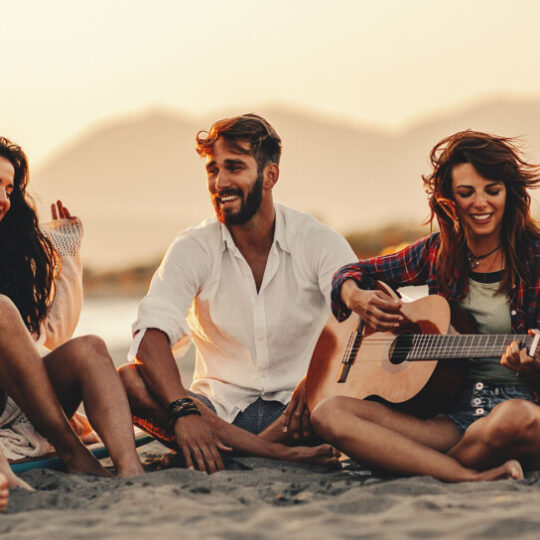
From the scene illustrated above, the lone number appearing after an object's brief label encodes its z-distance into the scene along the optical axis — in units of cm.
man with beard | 460
